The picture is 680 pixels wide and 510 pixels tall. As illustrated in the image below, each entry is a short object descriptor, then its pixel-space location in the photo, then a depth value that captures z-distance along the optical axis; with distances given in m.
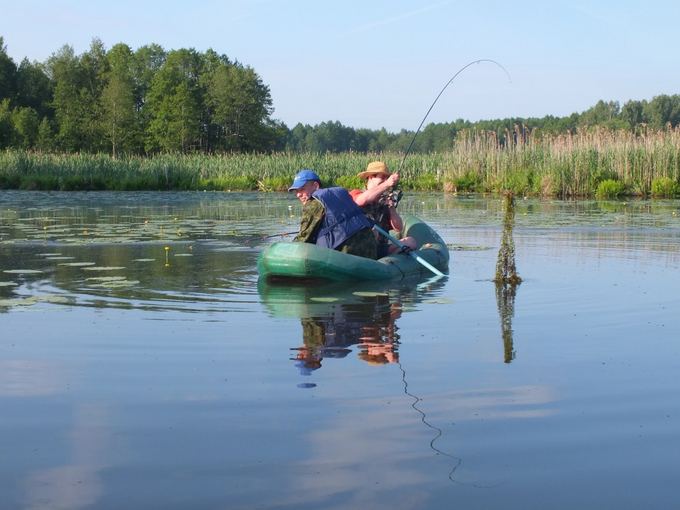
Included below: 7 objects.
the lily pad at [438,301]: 8.59
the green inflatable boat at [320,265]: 9.37
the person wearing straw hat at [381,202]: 10.10
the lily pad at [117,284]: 9.44
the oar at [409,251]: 10.23
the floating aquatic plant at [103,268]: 10.87
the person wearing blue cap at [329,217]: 9.54
